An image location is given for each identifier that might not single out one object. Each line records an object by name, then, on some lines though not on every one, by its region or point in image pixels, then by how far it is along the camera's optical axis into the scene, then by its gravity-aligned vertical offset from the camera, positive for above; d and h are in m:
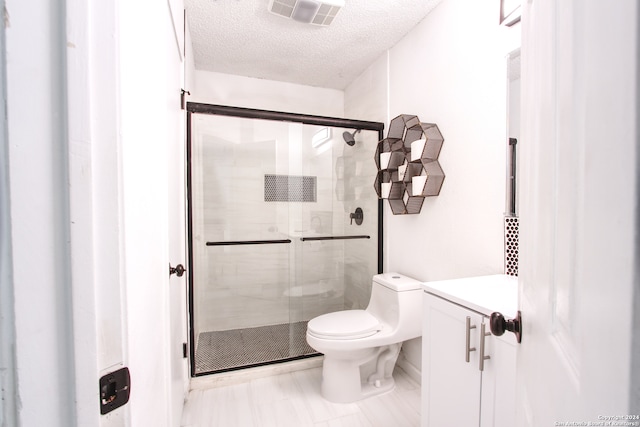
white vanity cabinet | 0.89 -0.53
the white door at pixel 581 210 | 0.22 +0.00
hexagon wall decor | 1.70 +0.30
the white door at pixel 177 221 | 1.18 -0.06
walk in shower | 2.19 -0.16
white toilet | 1.62 -0.77
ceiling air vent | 1.64 +1.23
